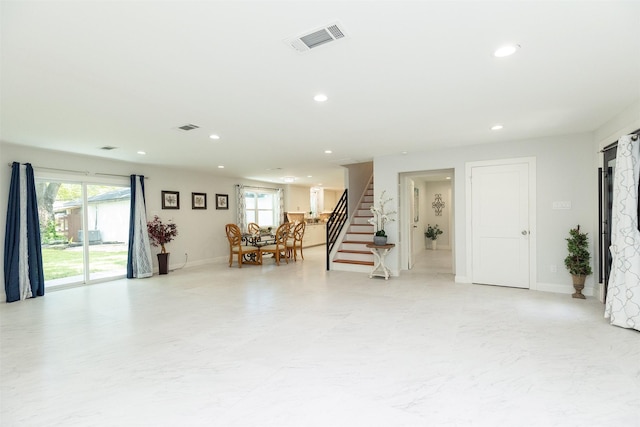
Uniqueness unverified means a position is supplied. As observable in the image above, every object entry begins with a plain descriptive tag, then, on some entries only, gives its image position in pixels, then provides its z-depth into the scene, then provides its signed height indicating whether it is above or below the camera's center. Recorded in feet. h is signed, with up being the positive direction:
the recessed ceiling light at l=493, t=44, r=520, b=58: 7.10 +3.62
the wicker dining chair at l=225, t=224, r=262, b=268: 25.17 -3.23
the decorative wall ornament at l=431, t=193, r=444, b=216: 34.60 +0.25
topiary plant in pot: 14.66 -2.68
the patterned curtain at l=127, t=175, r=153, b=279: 21.35 -1.86
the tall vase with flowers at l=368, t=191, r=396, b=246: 20.39 -0.46
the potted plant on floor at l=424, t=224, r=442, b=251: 33.76 -3.00
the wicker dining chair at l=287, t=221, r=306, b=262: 28.22 -2.81
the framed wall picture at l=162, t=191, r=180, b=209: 24.16 +0.87
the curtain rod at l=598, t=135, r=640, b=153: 10.86 +2.36
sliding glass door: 18.03 -1.08
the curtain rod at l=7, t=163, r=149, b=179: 17.13 +2.50
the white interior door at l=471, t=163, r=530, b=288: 16.72 -1.06
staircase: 22.36 -2.92
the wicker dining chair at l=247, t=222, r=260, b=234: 31.42 -1.80
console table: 19.38 -3.31
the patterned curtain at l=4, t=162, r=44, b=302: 15.90 -1.45
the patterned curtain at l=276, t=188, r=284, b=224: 35.86 +0.34
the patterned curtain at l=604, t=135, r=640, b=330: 10.72 -1.38
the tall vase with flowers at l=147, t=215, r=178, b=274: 22.41 -1.88
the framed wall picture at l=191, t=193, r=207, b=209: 26.55 +0.85
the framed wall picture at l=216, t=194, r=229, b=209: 28.94 +0.84
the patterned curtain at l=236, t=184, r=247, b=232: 30.53 +0.36
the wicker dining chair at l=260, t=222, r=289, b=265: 26.32 -3.16
